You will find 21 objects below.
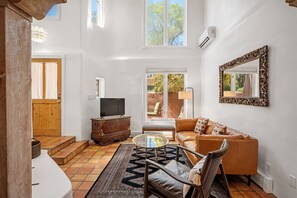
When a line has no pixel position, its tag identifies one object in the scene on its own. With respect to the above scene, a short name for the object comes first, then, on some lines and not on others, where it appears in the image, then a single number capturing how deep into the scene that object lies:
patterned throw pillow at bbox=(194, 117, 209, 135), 3.24
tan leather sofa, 1.96
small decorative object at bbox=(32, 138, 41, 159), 1.96
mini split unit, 3.44
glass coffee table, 2.62
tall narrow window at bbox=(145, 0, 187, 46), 4.64
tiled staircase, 2.71
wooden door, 3.61
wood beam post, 0.52
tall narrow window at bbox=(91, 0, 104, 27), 4.05
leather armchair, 1.16
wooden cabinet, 3.64
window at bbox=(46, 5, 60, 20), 3.59
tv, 3.82
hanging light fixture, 3.06
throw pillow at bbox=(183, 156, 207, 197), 1.16
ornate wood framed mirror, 1.99
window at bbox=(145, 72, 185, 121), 4.62
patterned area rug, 1.87
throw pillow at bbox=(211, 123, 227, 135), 2.41
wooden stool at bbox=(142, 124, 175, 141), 3.95
